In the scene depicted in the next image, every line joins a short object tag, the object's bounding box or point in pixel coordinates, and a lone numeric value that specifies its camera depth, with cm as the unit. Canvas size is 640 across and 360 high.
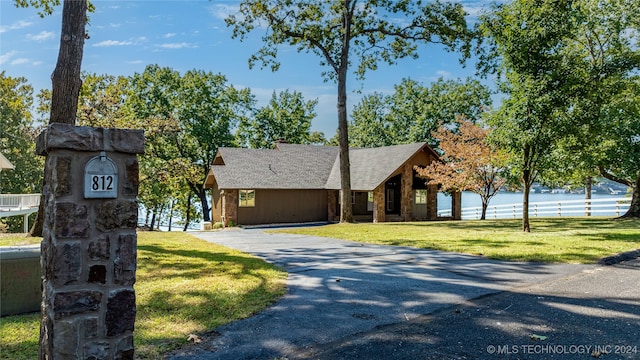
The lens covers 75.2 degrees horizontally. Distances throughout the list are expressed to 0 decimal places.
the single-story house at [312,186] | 2584
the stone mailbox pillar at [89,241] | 333
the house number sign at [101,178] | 343
